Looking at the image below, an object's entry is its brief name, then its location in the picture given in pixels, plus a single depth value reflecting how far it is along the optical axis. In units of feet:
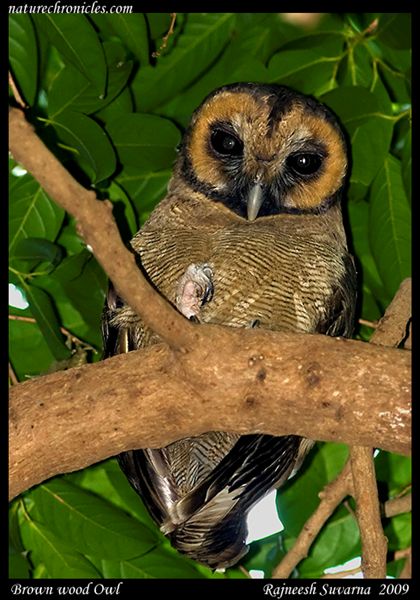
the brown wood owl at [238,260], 17.60
